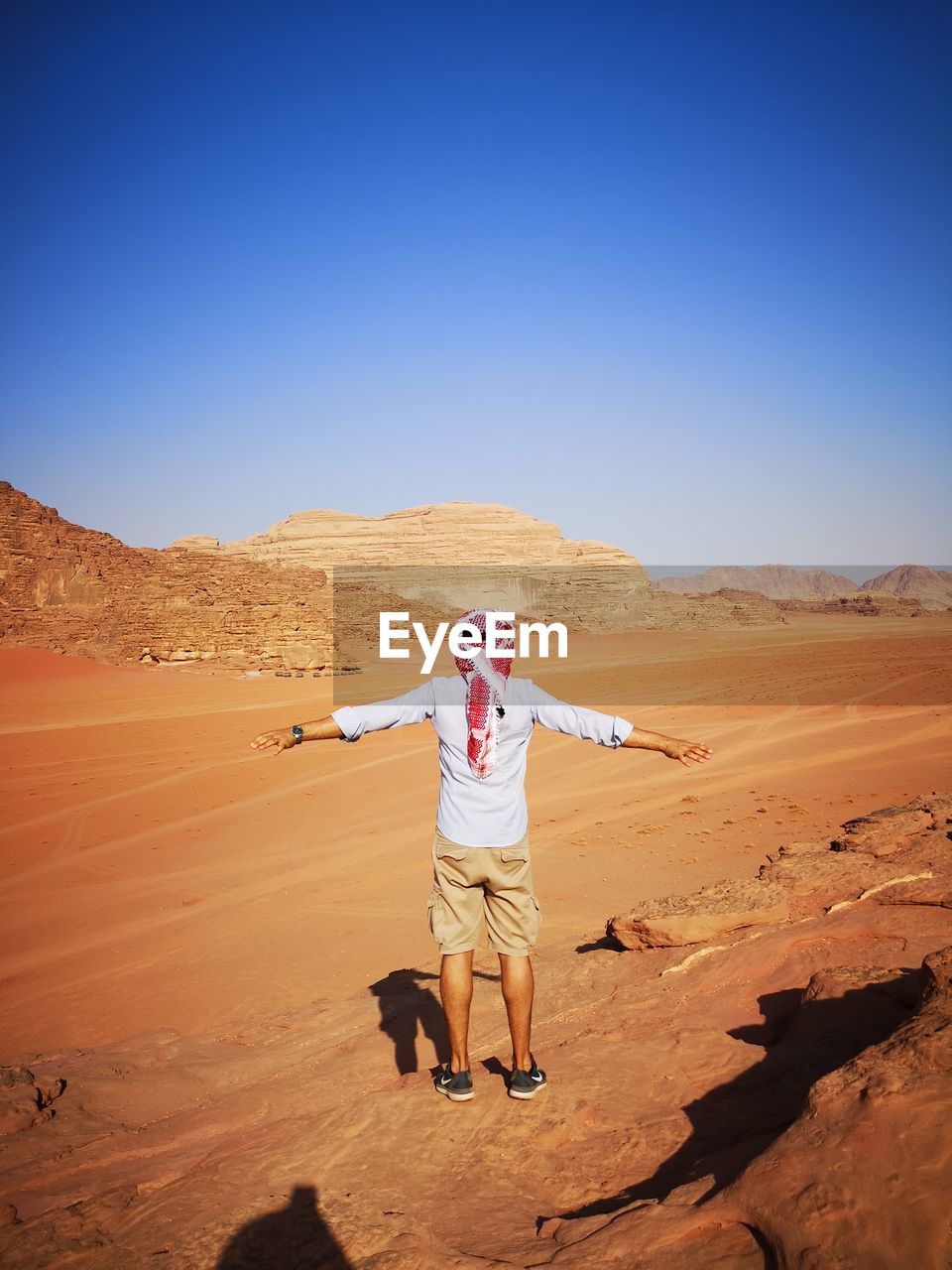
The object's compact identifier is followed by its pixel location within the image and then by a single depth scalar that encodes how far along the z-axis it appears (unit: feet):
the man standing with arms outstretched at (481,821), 9.85
